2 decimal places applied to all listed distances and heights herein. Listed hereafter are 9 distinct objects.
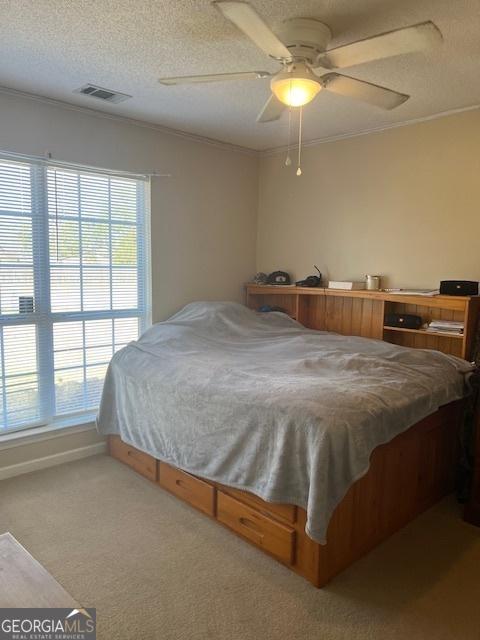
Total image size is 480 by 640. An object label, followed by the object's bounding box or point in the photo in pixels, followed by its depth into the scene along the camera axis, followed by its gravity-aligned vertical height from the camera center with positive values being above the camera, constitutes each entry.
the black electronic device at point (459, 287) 2.83 -0.09
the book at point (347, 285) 3.51 -0.11
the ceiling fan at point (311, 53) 1.55 +0.85
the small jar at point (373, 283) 3.46 -0.08
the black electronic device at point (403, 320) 3.15 -0.34
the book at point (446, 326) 2.90 -0.35
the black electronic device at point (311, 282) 3.85 -0.10
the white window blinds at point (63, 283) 2.97 -0.13
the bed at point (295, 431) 1.94 -0.82
